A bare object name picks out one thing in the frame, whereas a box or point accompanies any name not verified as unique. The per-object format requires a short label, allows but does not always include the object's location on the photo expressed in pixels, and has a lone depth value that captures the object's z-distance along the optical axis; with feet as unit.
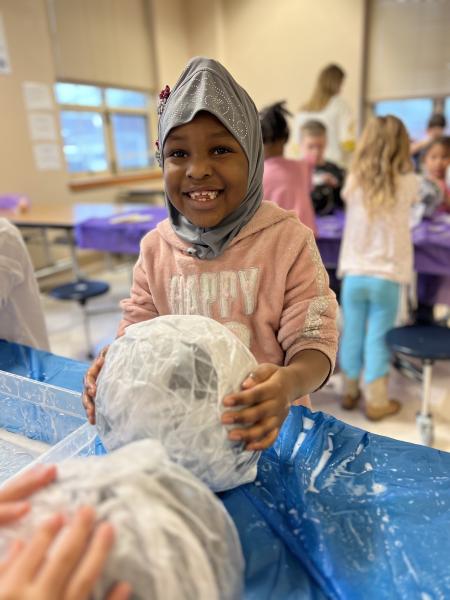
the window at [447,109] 17.44
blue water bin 2.59
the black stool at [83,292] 9.09
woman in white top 11.53
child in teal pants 6.33
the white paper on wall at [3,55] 12.96
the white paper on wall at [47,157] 14.62
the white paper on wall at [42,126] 14.29
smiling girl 2.55
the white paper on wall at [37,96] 13.98
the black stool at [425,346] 5.86
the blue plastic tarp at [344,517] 1.71
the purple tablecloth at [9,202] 13.19
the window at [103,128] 16.08
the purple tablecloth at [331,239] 7.01
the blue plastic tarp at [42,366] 3.43
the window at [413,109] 17.83
